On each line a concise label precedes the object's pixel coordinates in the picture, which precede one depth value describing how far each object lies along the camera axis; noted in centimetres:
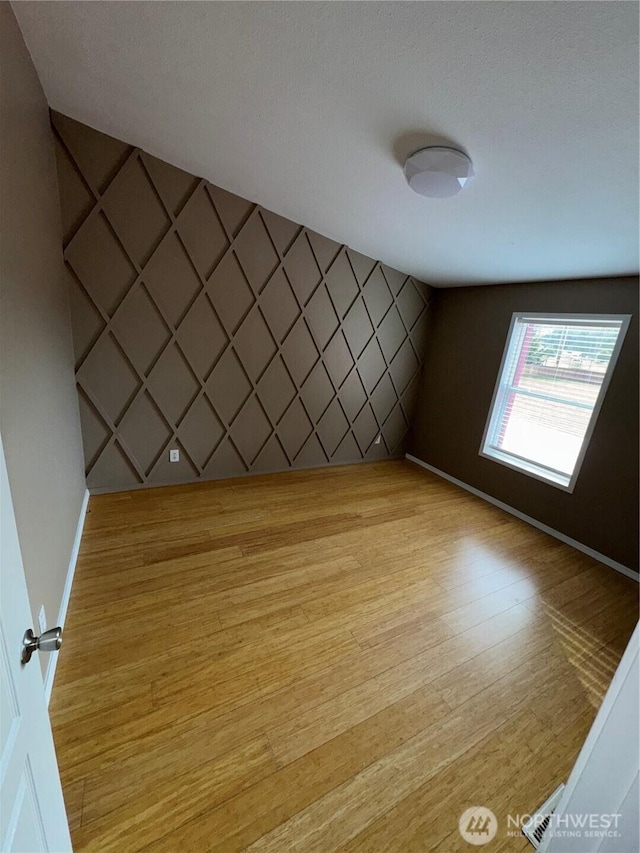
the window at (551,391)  283
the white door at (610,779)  71
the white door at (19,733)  62
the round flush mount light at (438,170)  173
